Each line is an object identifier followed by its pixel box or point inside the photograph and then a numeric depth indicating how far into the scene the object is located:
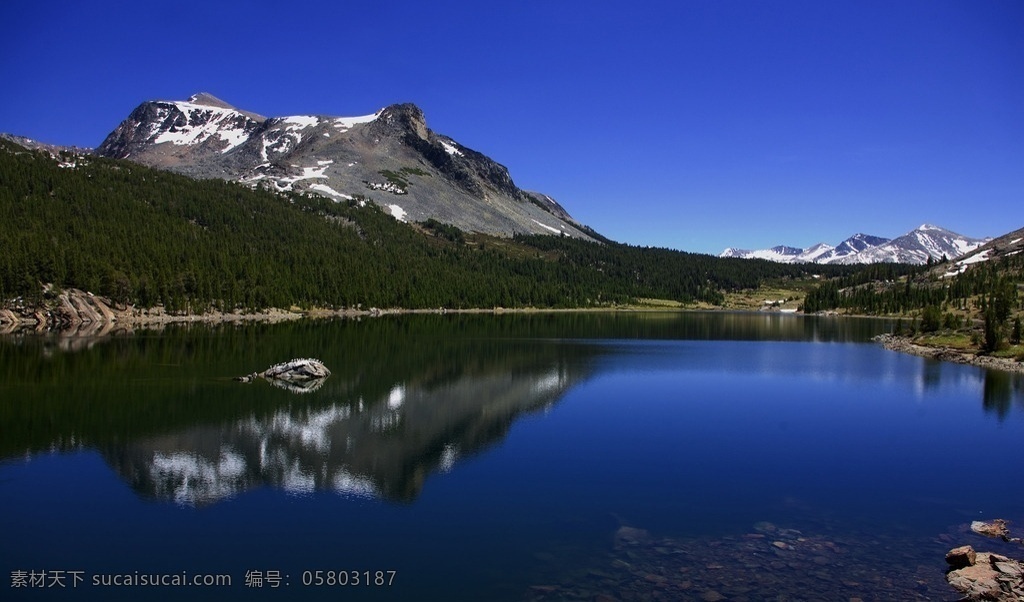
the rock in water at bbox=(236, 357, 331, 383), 47.97
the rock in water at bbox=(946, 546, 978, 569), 16.98
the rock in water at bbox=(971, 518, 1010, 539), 20.03
